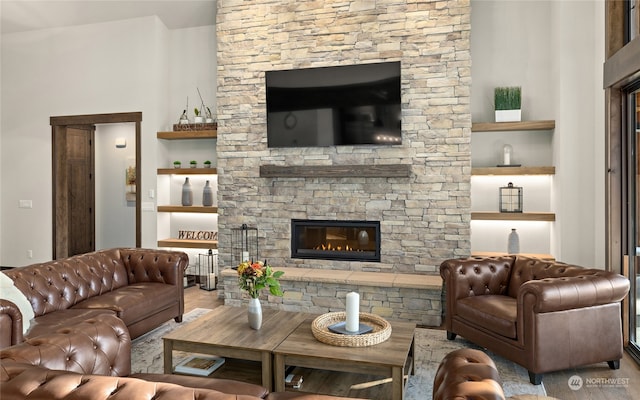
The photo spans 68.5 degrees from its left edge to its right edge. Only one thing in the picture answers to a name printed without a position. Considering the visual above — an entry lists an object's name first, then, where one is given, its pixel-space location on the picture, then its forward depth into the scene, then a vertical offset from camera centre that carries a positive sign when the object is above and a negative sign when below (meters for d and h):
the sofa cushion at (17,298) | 3.16 -0.67
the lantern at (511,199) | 5.29 -0.05
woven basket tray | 2.96 -0.90
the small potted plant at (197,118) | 6.29 +1.06
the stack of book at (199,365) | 3.19 -1.17
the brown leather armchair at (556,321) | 3.21 -0.92
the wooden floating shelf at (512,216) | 5.04 -0.23
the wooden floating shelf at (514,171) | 5.04 +0.26
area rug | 3.17 -1.31
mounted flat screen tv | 5.14 +1.02
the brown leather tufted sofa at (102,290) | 3.46 -0.80
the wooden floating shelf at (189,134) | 6.13 +0.83
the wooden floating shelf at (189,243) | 6.23 -0.62
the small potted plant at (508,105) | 5.14 +0.98
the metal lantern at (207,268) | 6.34 -0.98
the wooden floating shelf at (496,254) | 5.10 -0.67
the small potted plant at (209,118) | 6.35 +1.07
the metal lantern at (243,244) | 5.70 -0.58
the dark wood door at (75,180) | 6.68 +0.29
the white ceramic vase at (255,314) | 3.30 -0.83
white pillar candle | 3.15 -0.79
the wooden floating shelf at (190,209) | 6.21 -0.16
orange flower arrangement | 3.29 -0.58
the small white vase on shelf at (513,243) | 5.24 -0.54
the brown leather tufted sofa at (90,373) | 1.55 -0.67
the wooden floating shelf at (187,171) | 6.19 +0.35
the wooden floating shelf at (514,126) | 5.04 +0.75
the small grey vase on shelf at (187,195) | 6.48 +0.03
